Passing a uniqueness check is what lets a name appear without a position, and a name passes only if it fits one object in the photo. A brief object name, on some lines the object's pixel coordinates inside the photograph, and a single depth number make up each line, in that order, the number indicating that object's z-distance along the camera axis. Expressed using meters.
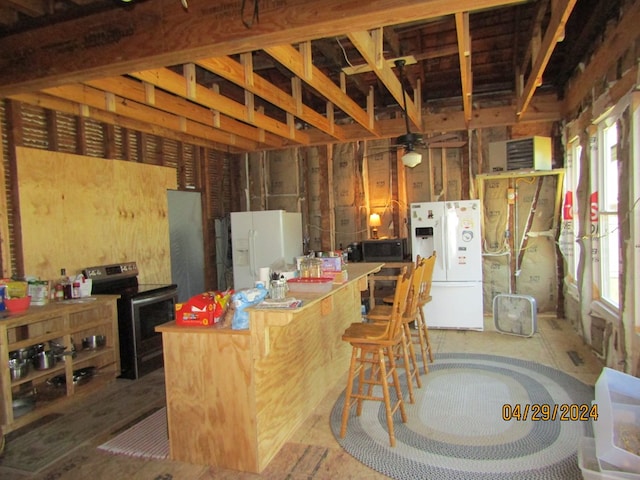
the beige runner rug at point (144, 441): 2.82
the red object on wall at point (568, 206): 5.37
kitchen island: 2.54
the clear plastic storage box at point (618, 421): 2.15
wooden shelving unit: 3.10
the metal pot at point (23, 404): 3.26
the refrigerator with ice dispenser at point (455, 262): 5.44
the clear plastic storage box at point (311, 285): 2.97
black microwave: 5.74
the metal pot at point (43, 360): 3.49
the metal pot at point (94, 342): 4.07
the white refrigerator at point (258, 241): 5.91
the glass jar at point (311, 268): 3.33
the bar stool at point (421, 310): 3.82
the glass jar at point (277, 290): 2.70
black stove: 4.17
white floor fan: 5.03
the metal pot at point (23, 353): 3.44
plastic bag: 2.57
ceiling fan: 4.53
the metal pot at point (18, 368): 3.28
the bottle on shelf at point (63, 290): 3.95
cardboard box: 2.68
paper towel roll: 3.06
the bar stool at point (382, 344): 2.85
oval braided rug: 2.51
